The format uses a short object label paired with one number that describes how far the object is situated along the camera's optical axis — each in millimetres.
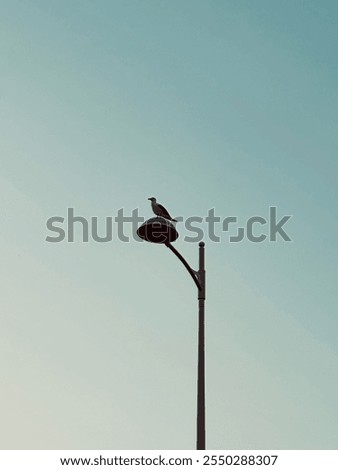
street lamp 10648
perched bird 11141
